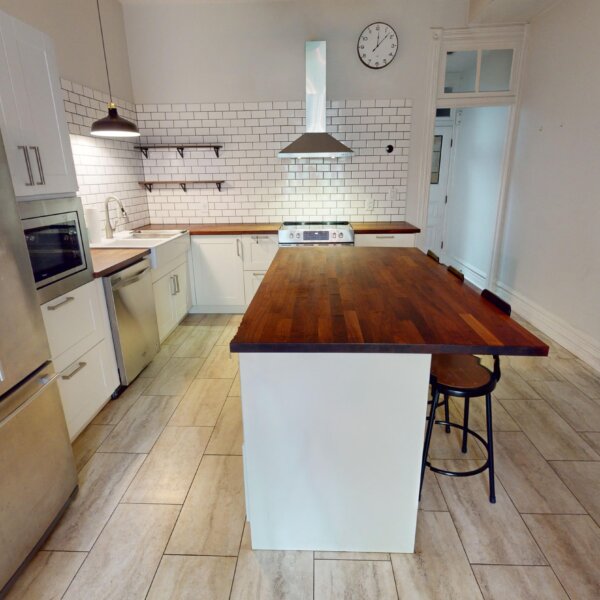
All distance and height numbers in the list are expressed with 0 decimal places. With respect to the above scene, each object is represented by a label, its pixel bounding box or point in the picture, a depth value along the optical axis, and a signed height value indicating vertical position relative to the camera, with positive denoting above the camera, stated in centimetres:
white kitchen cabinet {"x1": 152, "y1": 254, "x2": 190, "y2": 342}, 335 -101
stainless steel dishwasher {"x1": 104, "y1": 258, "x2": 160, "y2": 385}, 258 -92
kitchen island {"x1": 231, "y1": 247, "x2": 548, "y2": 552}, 129 -77
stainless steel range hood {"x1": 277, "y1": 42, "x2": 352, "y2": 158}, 366 +57
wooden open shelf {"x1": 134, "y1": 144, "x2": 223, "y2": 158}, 409 +34
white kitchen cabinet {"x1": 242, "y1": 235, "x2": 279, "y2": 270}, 395 -68
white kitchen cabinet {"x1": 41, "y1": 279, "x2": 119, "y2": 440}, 204 -92
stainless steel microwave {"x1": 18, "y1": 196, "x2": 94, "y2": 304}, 185 -30
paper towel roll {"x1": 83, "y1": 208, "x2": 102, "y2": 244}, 313 -33
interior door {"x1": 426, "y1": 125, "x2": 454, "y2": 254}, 574 -16
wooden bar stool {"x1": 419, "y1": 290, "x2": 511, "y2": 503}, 161 -83
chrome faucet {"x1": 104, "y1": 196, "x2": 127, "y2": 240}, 340 -35
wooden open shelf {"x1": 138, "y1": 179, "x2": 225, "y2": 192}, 423 -2
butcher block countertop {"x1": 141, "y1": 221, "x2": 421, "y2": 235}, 390 -48
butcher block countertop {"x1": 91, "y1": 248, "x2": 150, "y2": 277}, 245 -50
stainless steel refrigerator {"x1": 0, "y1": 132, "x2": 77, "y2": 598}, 139 -84
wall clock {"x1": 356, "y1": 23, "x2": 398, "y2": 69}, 386 +124
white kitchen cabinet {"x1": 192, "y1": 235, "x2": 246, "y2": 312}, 397 -91
